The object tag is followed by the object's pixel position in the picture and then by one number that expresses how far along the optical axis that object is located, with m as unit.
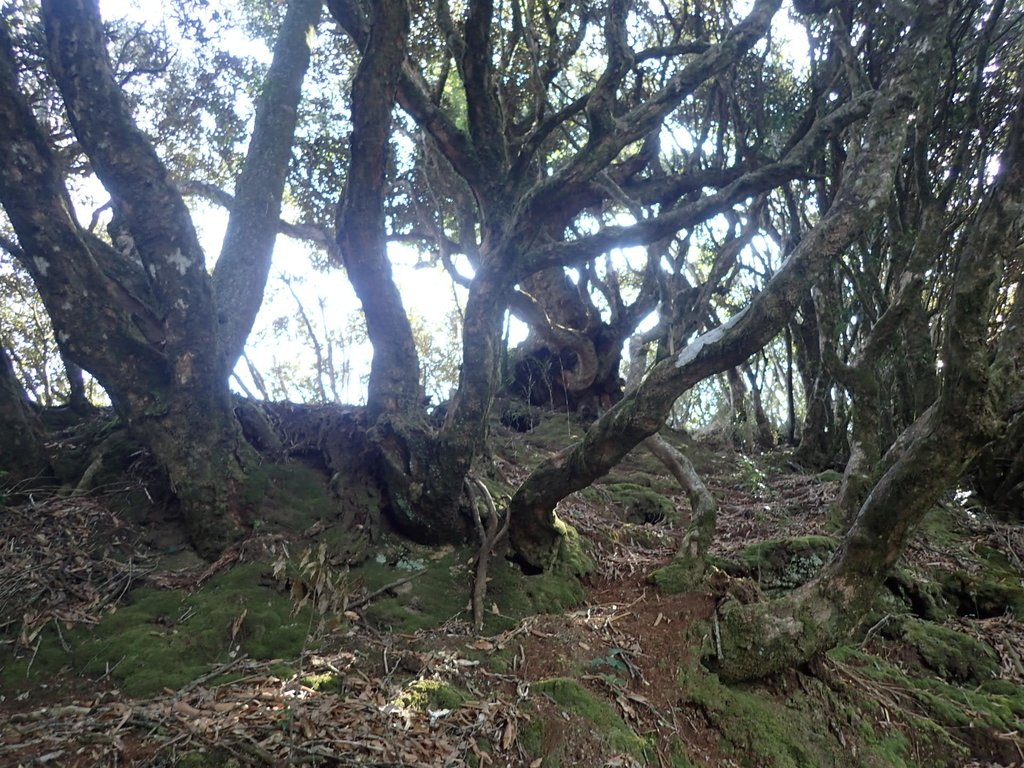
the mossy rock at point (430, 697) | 3.26
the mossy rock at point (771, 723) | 3.62
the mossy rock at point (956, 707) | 4.04
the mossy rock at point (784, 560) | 5.84
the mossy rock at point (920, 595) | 5.79
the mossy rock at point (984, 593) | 5.89
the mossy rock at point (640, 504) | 7.82
